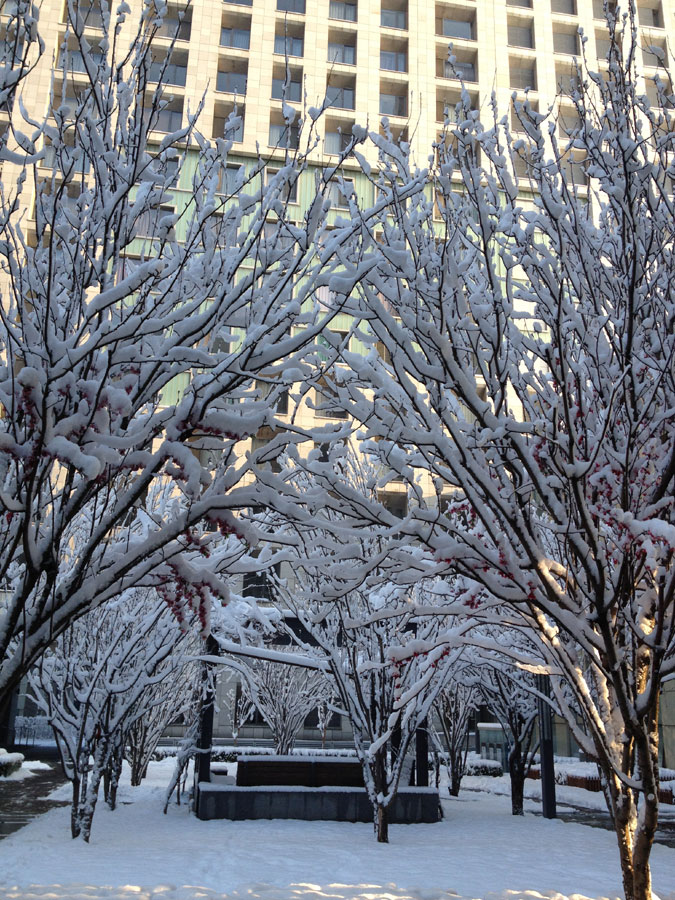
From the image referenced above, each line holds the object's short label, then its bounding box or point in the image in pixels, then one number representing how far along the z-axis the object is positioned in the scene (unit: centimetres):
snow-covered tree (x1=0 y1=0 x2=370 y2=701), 342
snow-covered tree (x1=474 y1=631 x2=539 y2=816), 1449
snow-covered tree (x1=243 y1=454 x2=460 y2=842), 1044
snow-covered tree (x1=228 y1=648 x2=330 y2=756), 1928
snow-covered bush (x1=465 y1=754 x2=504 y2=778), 2411
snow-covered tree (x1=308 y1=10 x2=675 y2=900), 429
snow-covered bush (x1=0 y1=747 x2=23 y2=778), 1953
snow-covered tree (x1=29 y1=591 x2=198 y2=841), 985
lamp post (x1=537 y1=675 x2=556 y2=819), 1390
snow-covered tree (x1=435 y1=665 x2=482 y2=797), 1689
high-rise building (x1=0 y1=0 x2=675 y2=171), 2959
